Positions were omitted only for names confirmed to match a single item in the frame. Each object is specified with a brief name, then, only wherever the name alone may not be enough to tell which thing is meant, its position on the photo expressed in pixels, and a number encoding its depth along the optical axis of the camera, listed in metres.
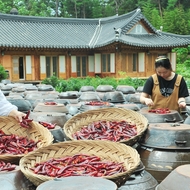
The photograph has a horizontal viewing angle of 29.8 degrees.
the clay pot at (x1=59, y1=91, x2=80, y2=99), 9.89
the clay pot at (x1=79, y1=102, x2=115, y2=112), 6.88
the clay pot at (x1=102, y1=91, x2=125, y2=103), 9.02
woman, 5.29
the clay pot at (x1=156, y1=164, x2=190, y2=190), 2.62
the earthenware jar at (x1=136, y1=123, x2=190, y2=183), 4.17
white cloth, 4.52
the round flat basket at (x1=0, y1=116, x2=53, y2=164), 4.01
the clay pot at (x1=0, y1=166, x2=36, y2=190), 3.03
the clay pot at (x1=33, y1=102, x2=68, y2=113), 6.70
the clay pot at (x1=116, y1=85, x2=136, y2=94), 11.50
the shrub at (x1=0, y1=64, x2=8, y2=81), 20.64
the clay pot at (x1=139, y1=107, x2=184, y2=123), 5.11
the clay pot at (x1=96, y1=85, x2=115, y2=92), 11.34
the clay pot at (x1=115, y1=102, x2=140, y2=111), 6.90
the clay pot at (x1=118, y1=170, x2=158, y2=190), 3.65
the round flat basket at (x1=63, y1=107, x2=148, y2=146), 4.59
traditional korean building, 25.73
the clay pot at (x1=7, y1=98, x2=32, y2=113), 7.60
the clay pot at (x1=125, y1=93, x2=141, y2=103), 9.09
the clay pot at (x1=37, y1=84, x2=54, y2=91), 12.70
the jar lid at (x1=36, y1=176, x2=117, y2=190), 2.51
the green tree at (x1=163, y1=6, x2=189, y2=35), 39.66
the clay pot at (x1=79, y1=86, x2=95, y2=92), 11.99
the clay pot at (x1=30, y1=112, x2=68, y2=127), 5.70
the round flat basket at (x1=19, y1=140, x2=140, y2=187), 3.31
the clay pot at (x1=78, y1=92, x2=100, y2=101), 8.84
